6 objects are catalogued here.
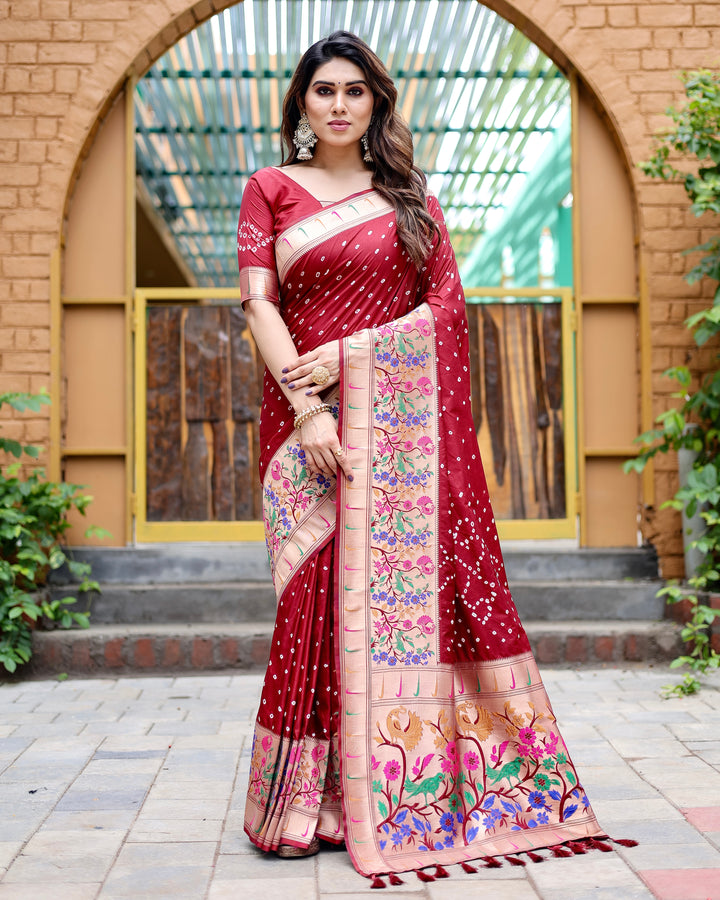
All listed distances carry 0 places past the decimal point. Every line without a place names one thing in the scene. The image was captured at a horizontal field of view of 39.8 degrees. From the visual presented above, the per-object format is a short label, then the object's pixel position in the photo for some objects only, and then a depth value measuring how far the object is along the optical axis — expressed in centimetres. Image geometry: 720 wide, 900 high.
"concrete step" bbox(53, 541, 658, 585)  459
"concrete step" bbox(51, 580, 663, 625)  441
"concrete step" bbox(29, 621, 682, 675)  413
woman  212
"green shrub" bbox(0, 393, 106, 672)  396
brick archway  454
